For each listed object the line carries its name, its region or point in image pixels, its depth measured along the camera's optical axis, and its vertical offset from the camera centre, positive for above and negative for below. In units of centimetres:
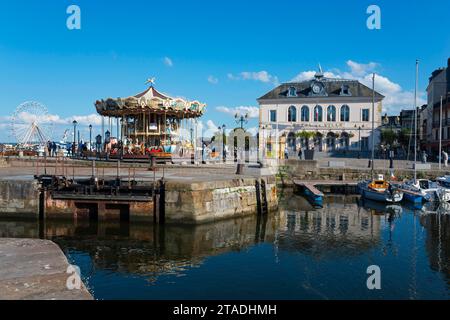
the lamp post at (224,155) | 3703 -40
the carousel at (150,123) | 3588 +272
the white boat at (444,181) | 3206 -232
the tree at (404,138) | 7575 +256
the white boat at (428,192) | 2969 -290
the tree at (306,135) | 6247 +244
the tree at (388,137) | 7682 +270
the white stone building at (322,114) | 6209 +567
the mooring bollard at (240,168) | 2917 -121
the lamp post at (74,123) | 4437 +293
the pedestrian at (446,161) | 4020 -92
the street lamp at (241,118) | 4665 +376
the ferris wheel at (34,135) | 5344 +199
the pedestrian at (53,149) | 4513 +12
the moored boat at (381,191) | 2933 -291
